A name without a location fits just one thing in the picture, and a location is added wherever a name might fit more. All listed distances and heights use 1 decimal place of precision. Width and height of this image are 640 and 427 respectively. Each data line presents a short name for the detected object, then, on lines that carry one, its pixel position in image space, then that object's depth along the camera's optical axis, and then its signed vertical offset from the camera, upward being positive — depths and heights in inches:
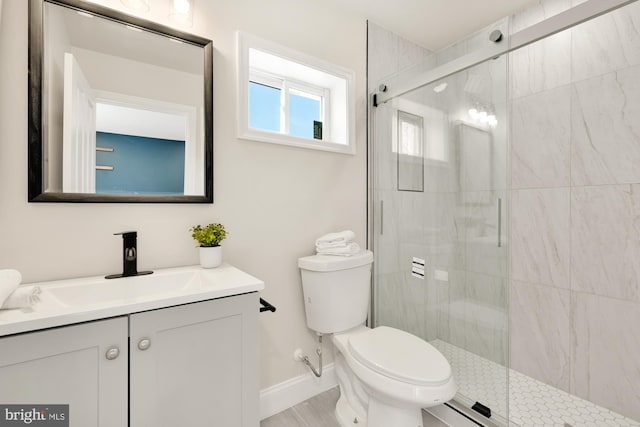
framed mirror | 43.3 +17.7
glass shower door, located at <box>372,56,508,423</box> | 56.6 -1.9
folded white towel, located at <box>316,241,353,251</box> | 65.1 -7.0
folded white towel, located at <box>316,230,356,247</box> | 65.6 -5.5
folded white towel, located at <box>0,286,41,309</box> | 31.6 -9.2
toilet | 46.4 -25.4
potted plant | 51.5 -5.3
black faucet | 46.7 -6.5
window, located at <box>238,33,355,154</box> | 60.7 +28.9
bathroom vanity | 29.5 -15.9
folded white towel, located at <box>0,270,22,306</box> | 30.3 -7.4
